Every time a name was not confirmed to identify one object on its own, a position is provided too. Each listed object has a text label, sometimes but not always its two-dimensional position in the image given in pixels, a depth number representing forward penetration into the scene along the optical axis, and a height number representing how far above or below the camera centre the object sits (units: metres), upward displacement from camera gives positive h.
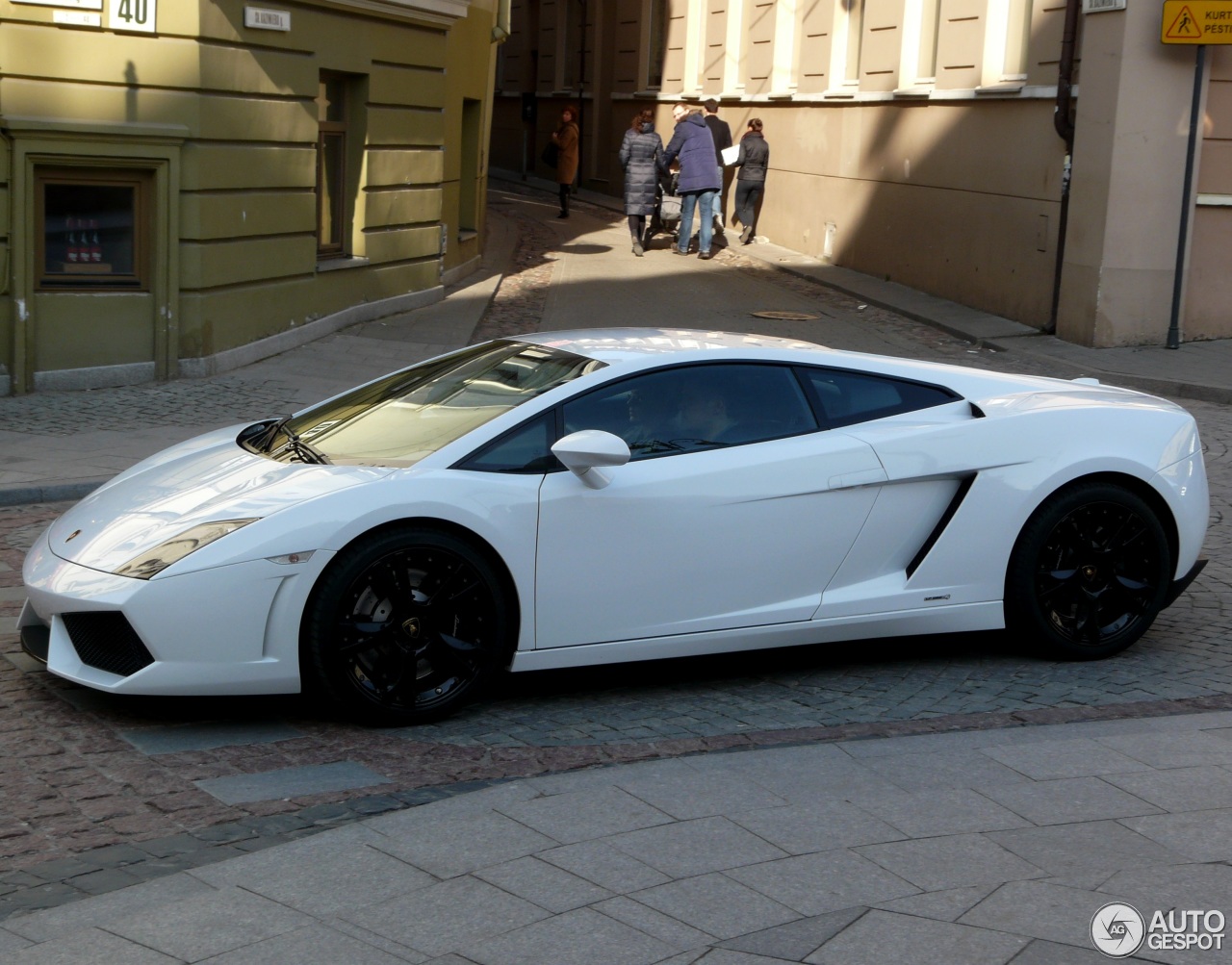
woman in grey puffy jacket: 23.02 +0.27
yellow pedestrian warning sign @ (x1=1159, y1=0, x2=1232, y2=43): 15.03 +1.83
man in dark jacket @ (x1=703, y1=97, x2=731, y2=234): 24.36 +0.93
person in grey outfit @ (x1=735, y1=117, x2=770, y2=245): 24.78 +0.32
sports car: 5.09 -1.15
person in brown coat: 28.02 +0.53
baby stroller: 24.94 -0.33
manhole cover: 18.24 -1.35
